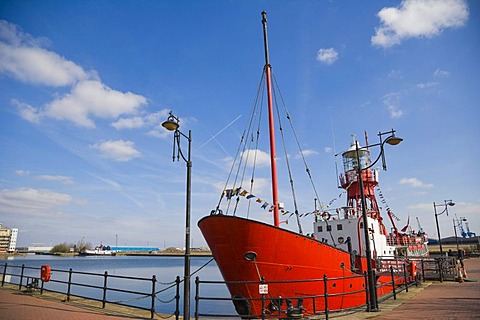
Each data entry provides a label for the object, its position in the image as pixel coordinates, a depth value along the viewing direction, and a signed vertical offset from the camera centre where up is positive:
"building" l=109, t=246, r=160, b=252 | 185.65 +0.67
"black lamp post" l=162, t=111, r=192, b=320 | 8.53 +1.54
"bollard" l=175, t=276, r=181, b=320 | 8.96 -1.39
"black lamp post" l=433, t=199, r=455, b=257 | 28.31 +3.45
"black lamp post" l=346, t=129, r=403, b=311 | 9.88 -0.41
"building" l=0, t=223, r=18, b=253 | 147.12 +4.74
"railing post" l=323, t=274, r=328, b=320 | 8.17 -1.48
